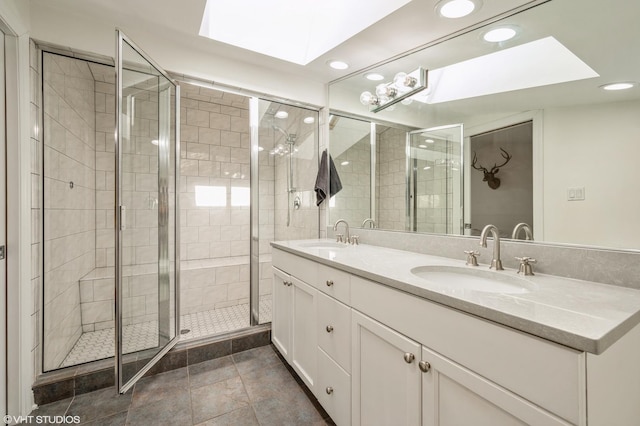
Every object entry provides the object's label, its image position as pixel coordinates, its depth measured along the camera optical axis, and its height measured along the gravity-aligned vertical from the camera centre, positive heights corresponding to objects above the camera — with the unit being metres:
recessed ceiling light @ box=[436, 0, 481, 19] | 1.36 +1.04
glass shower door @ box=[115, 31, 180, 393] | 1.53 +0.00
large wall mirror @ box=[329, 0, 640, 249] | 1.03 +0.39
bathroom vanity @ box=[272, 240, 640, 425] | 0.60 -0.38
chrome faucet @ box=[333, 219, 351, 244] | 2.14 -0.17
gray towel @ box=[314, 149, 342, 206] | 2.38 +0.27
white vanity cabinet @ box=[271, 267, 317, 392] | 1.55 -0.71
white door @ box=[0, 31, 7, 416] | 1.37 -0.18
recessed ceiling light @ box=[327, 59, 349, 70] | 2.06 +1.13
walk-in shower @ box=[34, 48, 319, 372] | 1.73 +0.05
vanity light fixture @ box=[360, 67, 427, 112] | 1.71 +0.84
